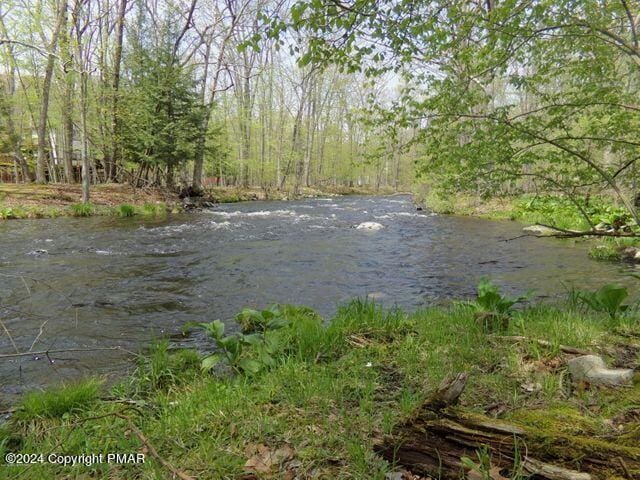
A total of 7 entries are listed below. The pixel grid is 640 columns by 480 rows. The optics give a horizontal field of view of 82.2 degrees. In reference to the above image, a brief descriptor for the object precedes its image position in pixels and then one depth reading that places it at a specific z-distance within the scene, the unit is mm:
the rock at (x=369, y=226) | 14000
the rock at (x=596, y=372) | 2234
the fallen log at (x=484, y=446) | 1429
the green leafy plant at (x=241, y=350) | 2986
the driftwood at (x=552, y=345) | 2811
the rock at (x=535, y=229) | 12467
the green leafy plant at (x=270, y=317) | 3387
